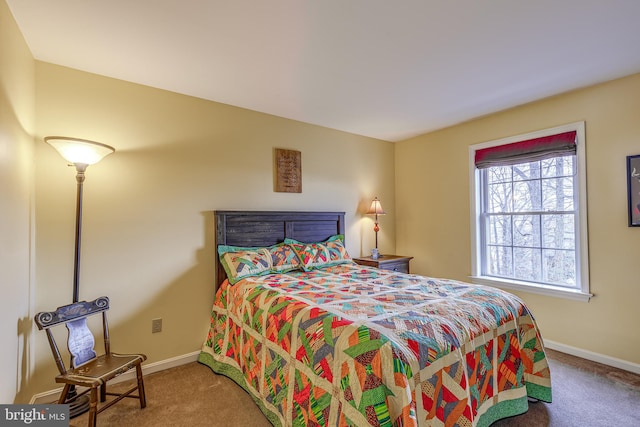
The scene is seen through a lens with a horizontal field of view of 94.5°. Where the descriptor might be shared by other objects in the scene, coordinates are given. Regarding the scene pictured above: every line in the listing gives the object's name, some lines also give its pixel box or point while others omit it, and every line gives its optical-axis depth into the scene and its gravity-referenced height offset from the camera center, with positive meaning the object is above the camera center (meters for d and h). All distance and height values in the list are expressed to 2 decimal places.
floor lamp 1.92 +0.40
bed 1.30 -0.70
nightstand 3.58 -0.56
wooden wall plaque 3.31 +0.54
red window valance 2.78 +0.67
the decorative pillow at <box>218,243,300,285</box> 2.61 -0.40
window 2.77 +0.04
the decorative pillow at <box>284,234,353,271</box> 3.00 -0.38
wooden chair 1.69 -0.91
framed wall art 2.40 +0.22
